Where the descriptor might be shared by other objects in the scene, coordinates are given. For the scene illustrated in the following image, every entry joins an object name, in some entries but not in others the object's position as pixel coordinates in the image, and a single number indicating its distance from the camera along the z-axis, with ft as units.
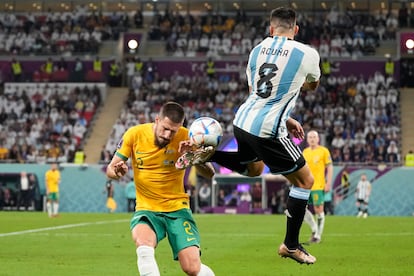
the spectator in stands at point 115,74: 193.57
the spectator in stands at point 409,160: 153.66
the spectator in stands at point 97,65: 193.49
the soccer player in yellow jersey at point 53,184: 129.80
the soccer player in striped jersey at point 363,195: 140.62
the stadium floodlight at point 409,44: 151.74
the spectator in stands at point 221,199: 157.38
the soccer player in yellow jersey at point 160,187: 37.01
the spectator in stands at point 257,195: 155.94
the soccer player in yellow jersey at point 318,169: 75.56
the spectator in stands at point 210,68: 189.67
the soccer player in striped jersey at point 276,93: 36.50
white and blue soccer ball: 36.17
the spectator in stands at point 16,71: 194.08
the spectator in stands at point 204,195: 157.17
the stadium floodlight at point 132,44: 160.86
